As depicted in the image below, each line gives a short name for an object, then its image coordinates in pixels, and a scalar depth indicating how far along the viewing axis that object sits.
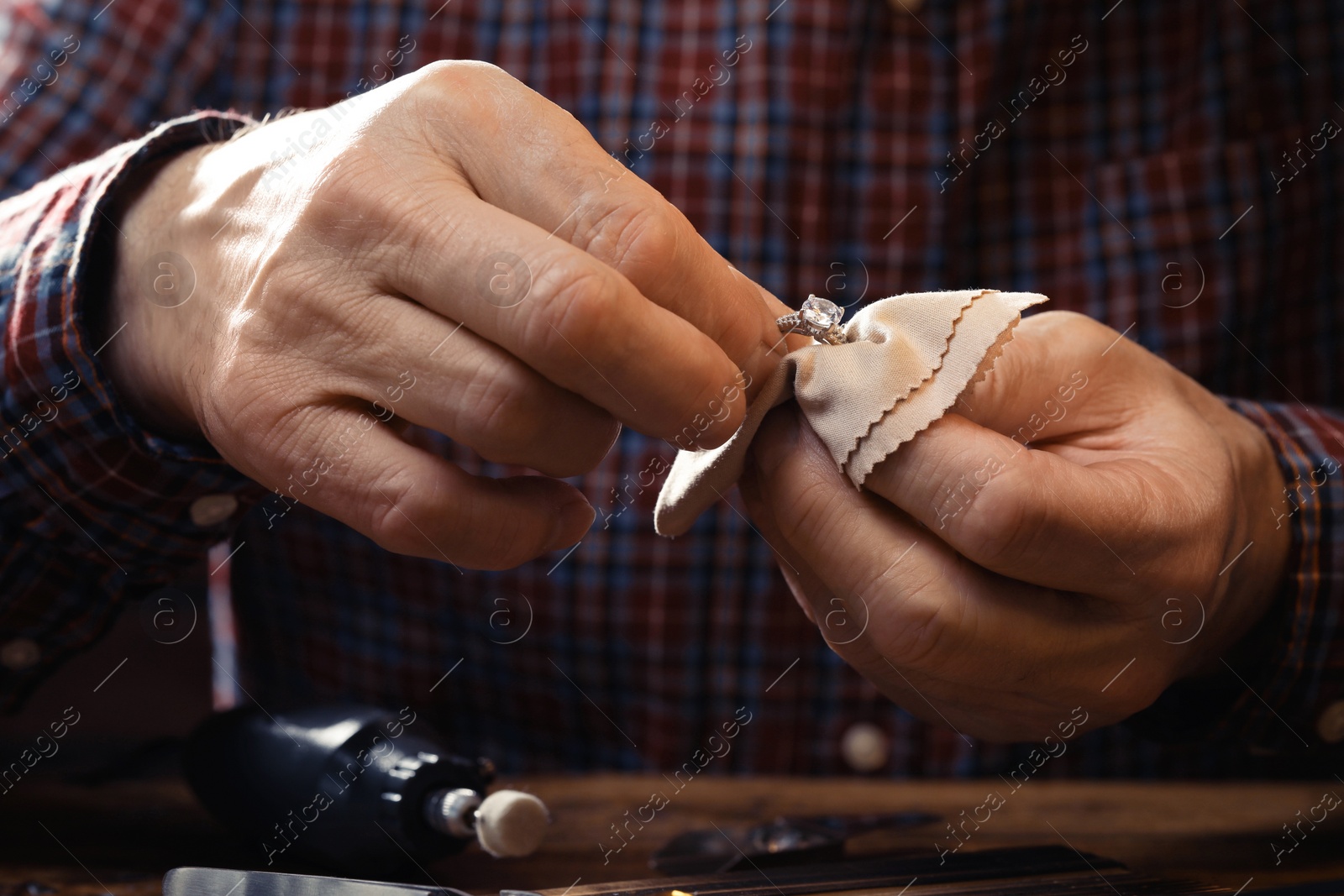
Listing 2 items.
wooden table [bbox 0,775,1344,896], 0.58
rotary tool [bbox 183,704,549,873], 0.57
